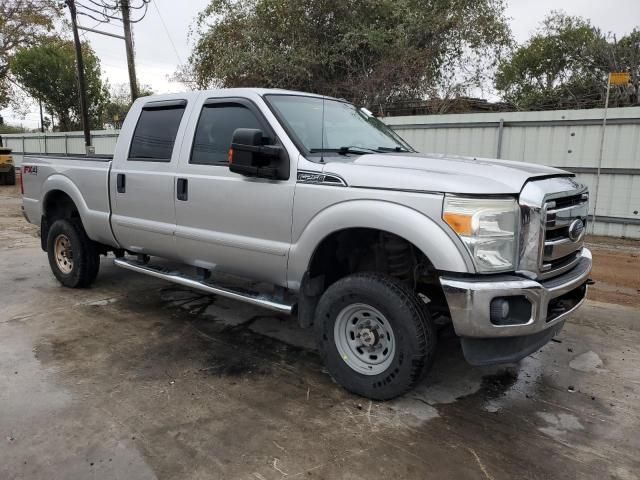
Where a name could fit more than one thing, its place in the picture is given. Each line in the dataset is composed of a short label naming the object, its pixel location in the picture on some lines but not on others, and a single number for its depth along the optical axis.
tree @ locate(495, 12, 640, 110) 15.67
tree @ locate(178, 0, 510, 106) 16.59
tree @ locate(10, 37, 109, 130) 30.02
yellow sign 8.55
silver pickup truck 2.95
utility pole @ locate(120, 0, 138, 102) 16.56
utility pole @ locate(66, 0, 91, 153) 17.92
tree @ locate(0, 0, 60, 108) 30.55
